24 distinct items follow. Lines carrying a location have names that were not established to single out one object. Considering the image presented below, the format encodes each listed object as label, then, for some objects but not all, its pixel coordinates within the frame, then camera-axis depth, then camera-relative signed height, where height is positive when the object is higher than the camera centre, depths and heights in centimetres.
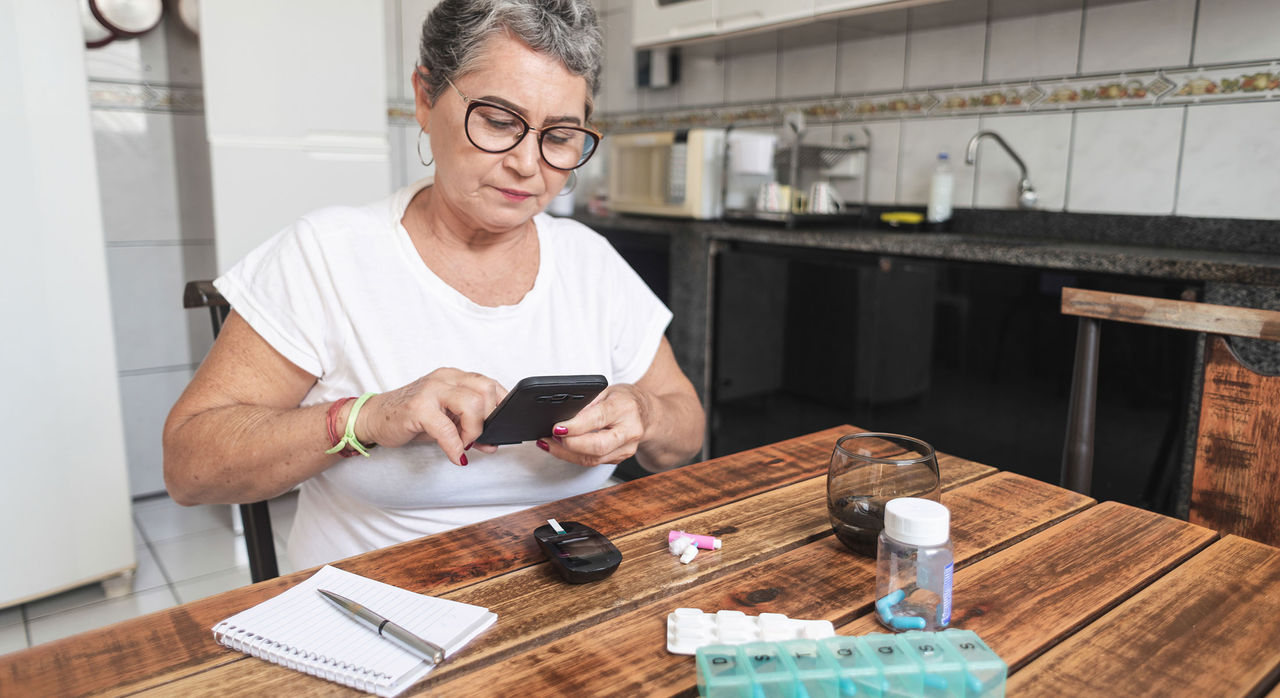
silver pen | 63 -33
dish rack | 265 +18
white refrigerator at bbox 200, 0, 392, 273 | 244 +32
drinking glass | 80 -26
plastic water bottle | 251 +7
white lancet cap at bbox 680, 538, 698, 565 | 80 -33
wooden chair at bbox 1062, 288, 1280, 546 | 104 -26
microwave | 281 +16
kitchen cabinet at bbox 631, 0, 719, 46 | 284 +70
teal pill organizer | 56 -31
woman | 101 -16
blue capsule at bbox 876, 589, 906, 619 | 69 -32
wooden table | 61 -34
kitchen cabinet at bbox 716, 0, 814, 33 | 251 +65
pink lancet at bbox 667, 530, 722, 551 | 83 -33
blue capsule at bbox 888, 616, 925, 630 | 68 -33
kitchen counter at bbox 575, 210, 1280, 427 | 160 -7
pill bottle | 67 -29
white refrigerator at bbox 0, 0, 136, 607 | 199 -31
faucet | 238 +10
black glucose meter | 75 -32
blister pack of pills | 64 -33
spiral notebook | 61 -33
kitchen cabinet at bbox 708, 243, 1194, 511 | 173 -37
